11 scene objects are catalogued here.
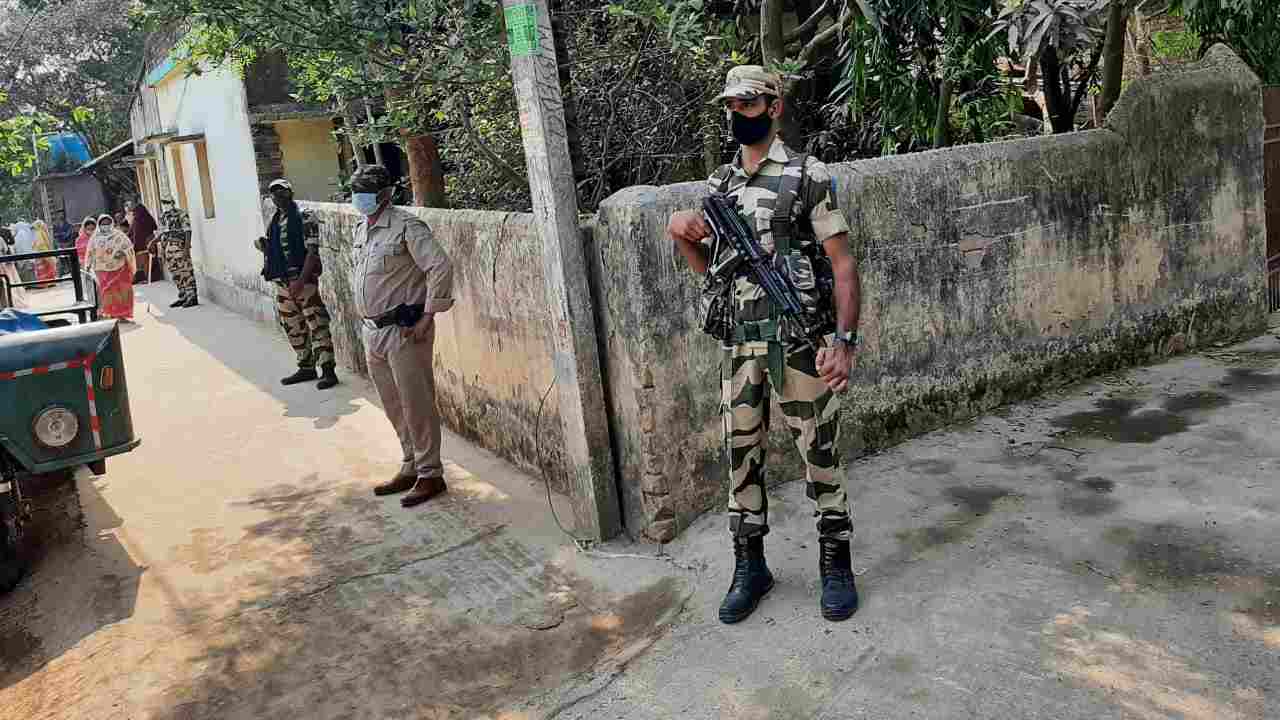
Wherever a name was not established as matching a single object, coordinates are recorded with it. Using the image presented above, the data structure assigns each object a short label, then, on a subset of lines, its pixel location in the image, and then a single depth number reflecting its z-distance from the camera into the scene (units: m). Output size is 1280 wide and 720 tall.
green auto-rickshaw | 4.79
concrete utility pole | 4.12
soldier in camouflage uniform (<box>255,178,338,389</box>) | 8.47
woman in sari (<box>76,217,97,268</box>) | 16.20
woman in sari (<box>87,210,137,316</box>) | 13.85
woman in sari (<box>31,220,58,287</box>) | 22.64
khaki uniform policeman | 5.33
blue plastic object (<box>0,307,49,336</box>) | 5.57
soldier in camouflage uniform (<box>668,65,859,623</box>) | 3.33
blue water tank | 27.69
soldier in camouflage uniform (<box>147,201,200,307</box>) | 16.03
